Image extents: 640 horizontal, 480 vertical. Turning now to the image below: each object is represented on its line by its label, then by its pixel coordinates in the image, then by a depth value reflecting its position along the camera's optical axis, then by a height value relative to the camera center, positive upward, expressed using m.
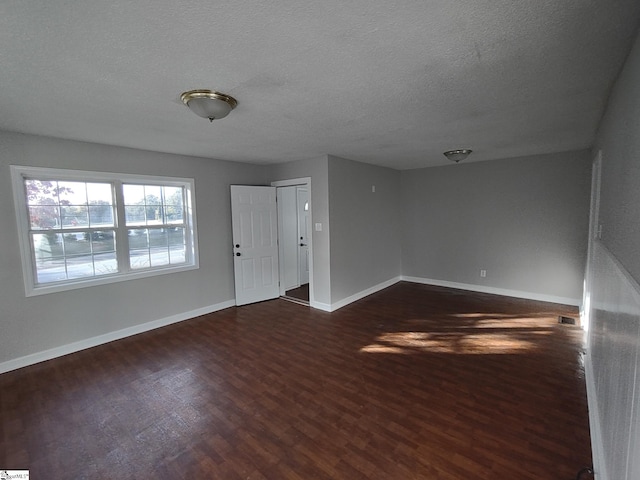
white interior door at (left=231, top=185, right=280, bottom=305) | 4.70 -0.41
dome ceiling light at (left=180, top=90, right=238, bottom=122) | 1.97 +0.82
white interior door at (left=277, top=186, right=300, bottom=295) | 5.46 -0.41
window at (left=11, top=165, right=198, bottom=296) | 3.05 -0.05
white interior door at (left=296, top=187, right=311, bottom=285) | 5.94 -0.27
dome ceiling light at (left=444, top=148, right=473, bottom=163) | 3.91 +0.84
